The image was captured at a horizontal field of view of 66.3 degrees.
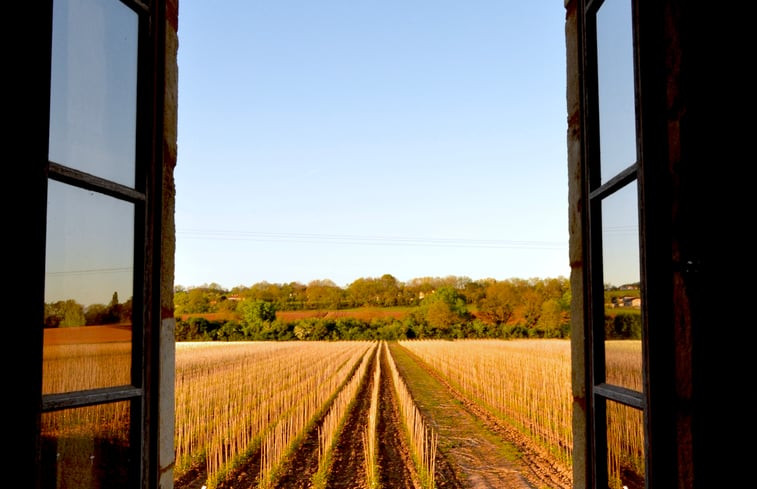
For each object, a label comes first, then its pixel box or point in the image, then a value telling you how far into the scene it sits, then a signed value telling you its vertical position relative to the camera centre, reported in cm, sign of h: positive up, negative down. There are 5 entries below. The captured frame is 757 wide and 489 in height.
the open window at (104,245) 128 +11
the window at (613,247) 132 +11
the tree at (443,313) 4650 -197
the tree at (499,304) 5195 -130
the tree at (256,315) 4447 -200
